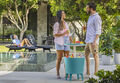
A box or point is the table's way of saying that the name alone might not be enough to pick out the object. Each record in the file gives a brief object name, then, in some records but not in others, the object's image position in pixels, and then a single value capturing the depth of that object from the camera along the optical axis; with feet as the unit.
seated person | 63.21
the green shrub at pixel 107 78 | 18.07
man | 28.09
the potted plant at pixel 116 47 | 45.45
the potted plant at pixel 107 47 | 44.40
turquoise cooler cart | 27.87
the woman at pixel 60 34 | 28.86
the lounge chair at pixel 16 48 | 58.60
